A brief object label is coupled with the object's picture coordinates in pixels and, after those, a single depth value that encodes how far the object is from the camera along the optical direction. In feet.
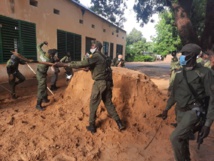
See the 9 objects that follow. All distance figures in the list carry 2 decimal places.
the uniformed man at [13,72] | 18.62
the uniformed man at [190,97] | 7.69
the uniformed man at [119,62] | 28.96
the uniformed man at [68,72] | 27.33
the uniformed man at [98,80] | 11.64
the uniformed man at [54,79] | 23.80
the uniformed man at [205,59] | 19.16
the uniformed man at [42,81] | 15.65
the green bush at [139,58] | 97.94
